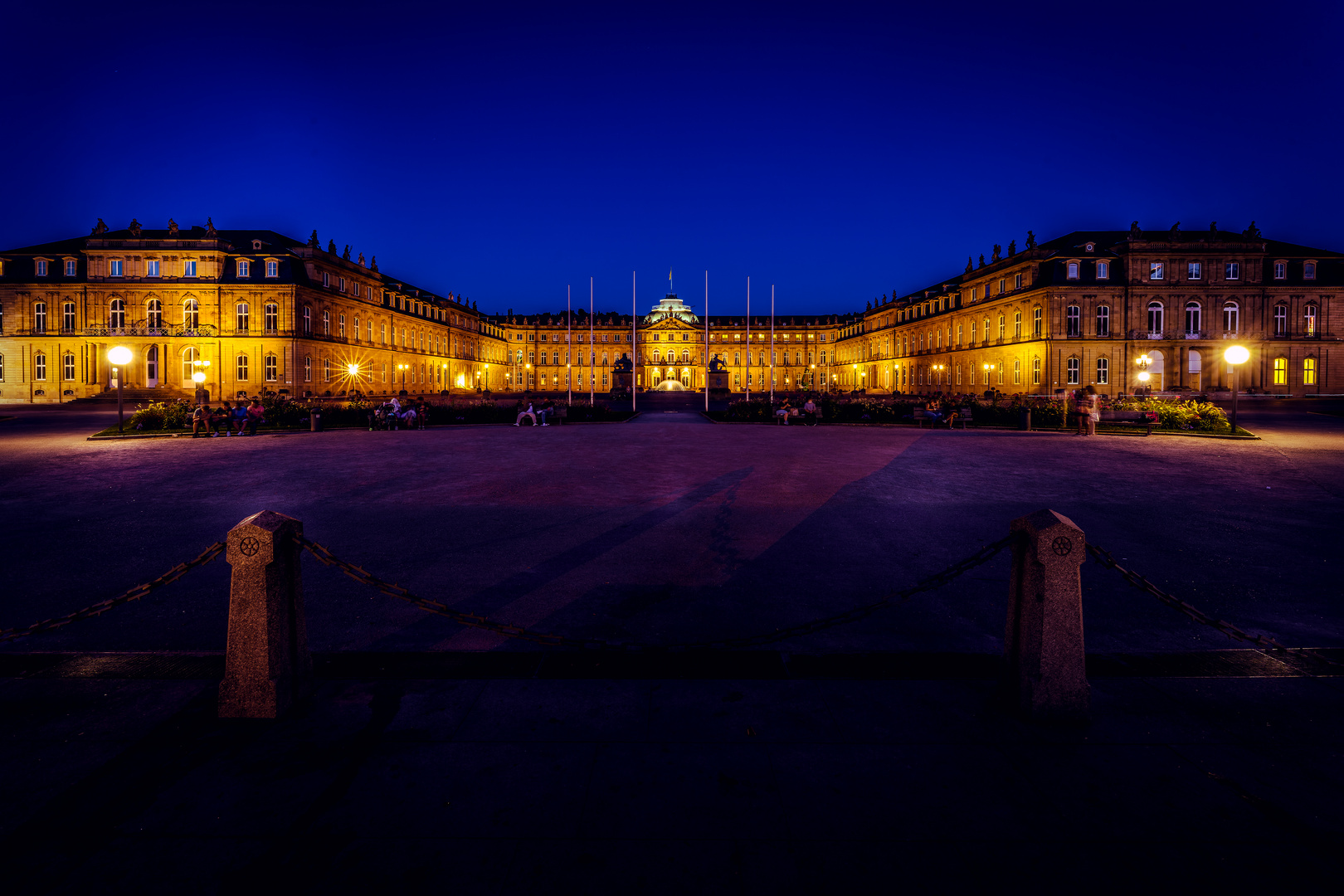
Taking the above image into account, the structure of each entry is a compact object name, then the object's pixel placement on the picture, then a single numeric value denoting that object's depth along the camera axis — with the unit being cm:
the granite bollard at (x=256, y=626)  361
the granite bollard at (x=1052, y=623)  357
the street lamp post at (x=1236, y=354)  2148
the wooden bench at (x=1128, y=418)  2295
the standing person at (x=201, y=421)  2122
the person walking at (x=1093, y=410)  2141
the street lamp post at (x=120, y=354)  2270
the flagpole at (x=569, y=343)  10531
